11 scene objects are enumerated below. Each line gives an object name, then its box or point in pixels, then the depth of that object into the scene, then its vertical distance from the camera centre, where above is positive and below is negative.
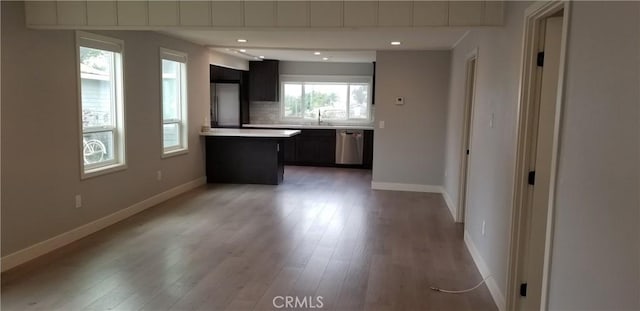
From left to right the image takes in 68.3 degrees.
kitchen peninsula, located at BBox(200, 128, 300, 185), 7.52 -0.80
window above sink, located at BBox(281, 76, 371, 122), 10.37 +0.25
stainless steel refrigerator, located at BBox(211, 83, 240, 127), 9.86 +0.04
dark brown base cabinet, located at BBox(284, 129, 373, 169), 9.68 -0.83
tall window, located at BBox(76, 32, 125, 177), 4.60 +0.01
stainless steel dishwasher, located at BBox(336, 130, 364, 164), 9.59 -0.73
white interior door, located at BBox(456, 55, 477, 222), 5.26 -0.30
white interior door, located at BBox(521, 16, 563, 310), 2.71 -0.31
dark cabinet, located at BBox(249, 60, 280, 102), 10.12 +0.59
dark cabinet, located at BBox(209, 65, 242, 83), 9.49 +0.65
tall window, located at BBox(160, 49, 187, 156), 6.40 +0.03
